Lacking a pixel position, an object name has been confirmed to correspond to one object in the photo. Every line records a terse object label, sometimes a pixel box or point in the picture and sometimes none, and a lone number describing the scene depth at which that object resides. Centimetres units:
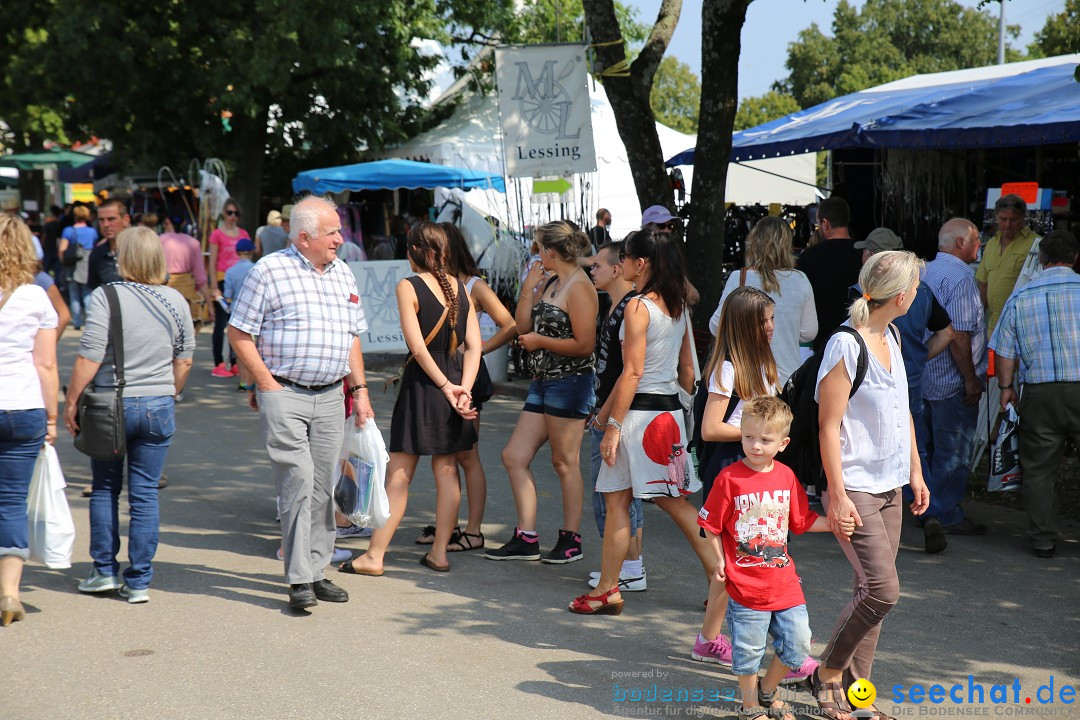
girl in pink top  1238
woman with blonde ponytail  388
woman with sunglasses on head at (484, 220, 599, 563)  580
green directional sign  1019
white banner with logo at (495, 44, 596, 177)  945
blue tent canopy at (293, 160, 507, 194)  1482
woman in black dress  581
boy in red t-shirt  388
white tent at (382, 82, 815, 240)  1895
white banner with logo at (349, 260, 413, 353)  1279
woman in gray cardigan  520
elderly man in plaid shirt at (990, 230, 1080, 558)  612
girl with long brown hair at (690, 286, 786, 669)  446
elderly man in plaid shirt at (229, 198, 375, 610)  512
